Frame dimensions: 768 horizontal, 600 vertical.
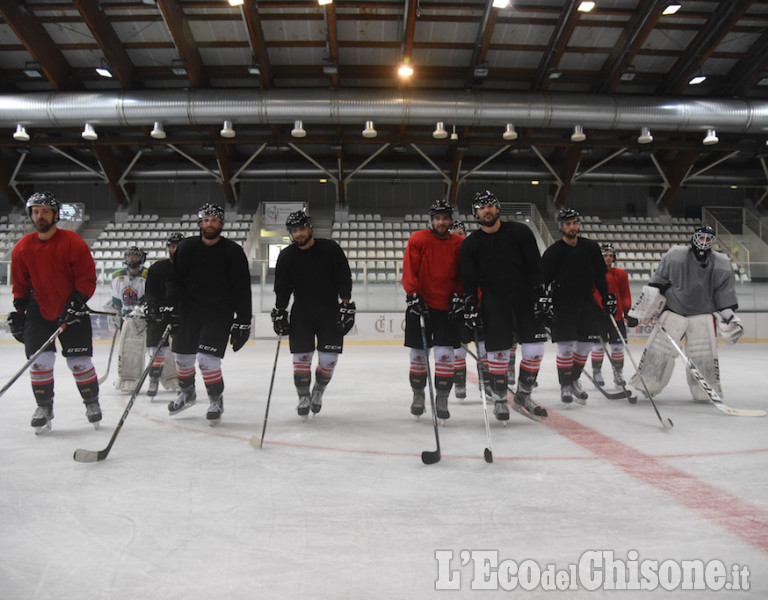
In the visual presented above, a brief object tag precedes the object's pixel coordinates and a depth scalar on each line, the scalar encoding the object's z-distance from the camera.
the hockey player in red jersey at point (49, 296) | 3.66
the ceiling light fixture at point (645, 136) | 14.25
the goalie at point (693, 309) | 4.66
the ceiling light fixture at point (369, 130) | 13.79
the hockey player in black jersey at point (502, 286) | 3.85
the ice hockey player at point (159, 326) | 4.43
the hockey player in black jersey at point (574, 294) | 4.62
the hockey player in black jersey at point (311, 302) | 4.16
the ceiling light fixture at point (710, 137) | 14.38
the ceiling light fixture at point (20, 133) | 13.78
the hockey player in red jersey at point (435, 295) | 4.00
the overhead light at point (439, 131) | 13.97
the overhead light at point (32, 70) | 13.59
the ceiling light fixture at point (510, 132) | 14.11
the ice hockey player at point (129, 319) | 5.43
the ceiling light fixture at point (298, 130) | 13.80
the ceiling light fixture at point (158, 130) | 13.77
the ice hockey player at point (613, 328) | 5.62
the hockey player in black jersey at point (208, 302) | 3.93
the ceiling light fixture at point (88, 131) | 13.72
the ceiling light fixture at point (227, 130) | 13.76
